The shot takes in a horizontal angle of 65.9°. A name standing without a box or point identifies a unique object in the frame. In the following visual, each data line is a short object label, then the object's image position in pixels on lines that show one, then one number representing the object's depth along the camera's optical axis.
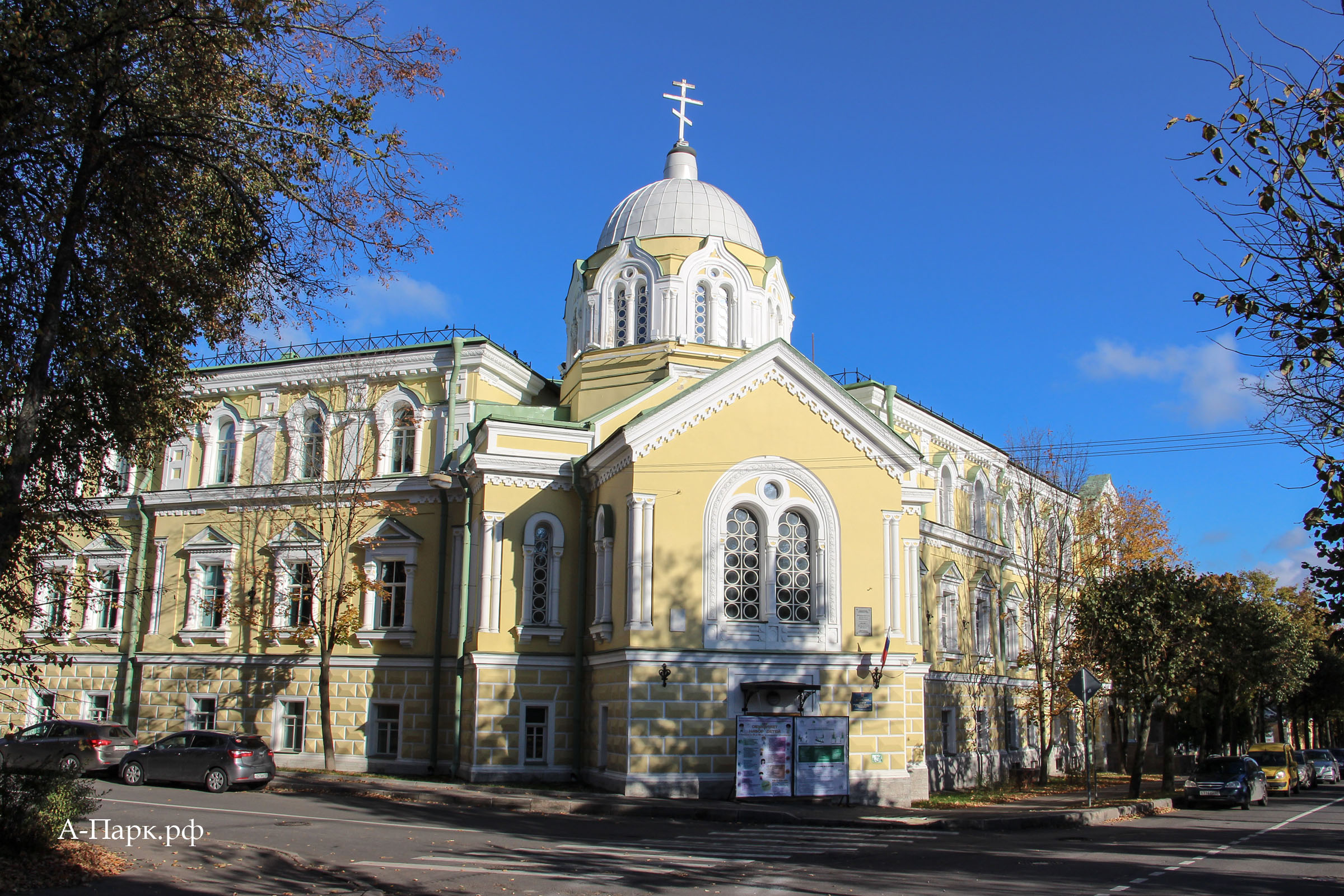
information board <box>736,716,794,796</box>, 21.36
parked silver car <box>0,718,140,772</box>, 23.28
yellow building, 22.55
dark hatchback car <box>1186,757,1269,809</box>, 26.81
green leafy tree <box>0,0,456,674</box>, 9.89
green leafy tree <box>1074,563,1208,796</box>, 25.19
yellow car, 34.62
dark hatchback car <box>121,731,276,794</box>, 21.75
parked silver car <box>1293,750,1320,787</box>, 39.25
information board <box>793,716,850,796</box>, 21.73
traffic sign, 20.88
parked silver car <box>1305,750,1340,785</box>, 41.66
